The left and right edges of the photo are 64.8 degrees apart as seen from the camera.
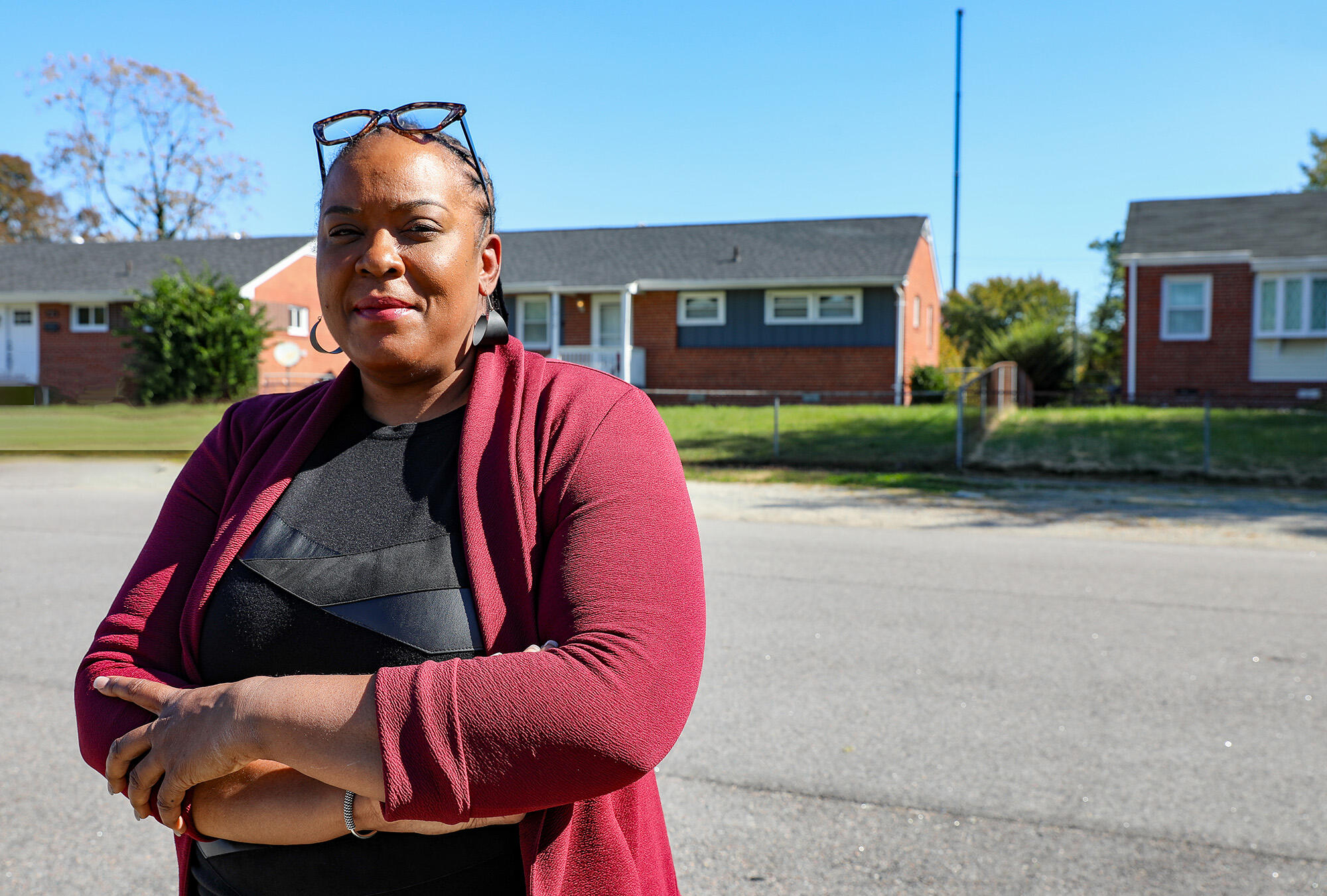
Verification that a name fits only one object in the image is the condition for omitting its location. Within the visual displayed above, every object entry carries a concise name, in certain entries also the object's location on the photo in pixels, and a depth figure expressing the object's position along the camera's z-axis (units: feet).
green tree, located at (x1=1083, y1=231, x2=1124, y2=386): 127.24
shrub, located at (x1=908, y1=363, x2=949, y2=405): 90.94
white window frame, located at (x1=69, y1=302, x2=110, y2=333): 110.01
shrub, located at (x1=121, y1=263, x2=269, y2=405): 73.31
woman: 4.51
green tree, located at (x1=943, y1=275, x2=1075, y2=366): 189.06
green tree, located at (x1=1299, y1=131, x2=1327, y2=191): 160.35
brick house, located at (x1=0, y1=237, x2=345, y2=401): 106.93
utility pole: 147.46
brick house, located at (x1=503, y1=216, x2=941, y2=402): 92.07
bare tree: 168.35
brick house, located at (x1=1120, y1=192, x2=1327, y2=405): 79.71
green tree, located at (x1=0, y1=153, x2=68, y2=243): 189.37
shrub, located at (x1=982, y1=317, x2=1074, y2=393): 88.07
